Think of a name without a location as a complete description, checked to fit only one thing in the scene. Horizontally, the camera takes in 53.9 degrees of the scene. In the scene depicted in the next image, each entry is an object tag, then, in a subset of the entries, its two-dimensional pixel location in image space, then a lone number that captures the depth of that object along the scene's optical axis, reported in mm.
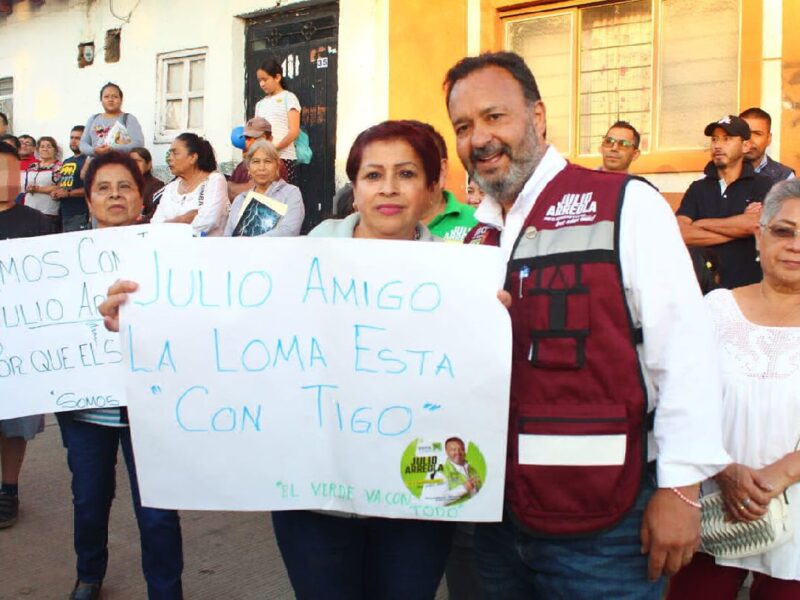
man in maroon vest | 1801
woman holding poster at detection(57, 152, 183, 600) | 3098
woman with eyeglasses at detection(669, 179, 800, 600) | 2234
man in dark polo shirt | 4930
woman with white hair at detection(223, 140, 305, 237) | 5637
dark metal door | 9258
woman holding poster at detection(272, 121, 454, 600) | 2145
